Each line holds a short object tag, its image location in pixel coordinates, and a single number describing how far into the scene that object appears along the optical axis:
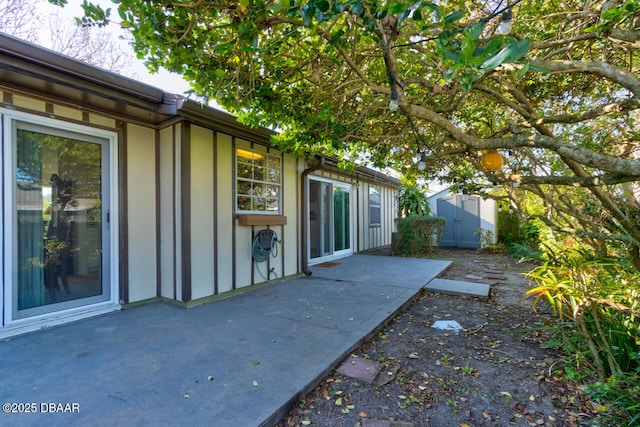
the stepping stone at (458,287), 4.46
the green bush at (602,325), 1.83
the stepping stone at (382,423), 1.74
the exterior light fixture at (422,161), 3.85
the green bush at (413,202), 10.10
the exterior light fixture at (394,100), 2.27
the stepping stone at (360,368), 2.26
